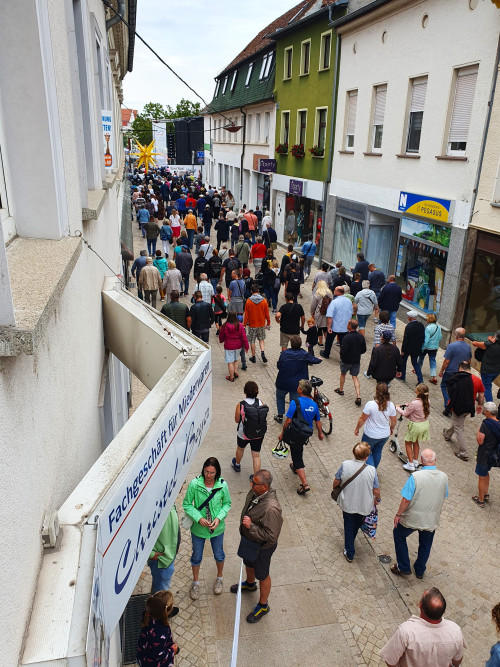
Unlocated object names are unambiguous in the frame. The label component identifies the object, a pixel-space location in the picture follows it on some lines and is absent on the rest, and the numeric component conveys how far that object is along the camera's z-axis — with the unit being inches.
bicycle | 332.2
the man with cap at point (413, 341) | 382.3
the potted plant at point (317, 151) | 759.1
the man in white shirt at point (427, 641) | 151.1
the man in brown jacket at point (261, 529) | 194.2
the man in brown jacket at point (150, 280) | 493.4
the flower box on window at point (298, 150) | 833.5
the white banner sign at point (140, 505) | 84.7
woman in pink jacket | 387.5
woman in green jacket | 198.1
